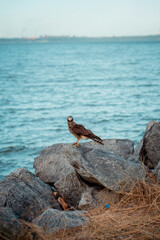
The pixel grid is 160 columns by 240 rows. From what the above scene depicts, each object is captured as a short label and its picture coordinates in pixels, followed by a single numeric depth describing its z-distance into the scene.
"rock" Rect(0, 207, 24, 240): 3.68
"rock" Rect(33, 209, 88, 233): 4.16
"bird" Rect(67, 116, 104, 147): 6.02
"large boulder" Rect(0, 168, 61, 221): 5.16
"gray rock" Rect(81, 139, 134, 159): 7.58
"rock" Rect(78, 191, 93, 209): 5.64
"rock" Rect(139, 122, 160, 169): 7.71
